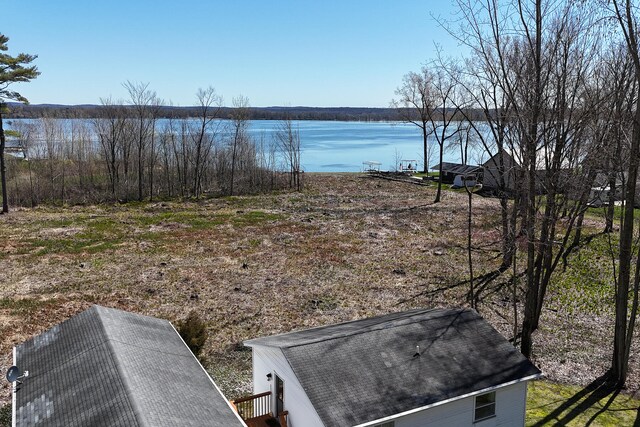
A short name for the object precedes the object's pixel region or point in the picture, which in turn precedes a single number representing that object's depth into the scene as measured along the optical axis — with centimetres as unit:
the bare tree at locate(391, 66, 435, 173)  5300
